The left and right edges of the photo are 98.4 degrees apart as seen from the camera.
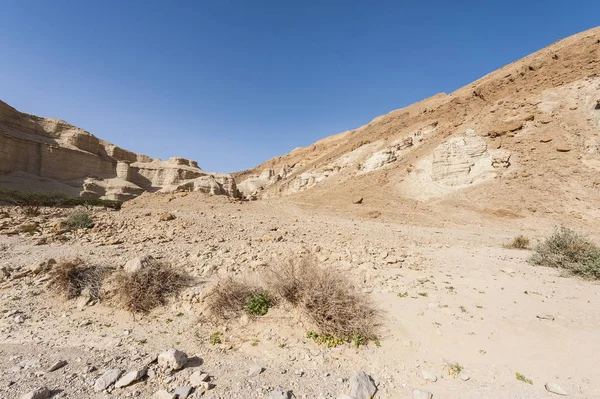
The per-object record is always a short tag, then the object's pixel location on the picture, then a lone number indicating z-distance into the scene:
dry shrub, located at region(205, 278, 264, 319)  4.04
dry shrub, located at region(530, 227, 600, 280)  6.04
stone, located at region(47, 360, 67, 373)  2.91
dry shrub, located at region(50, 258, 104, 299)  4.68
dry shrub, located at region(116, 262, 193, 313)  4.29
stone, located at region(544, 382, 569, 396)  2.60
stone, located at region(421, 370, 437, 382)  2.83
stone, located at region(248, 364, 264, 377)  2.92
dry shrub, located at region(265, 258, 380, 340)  3.52
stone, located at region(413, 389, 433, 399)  2.57
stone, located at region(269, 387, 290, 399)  2.53
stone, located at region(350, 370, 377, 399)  2.62
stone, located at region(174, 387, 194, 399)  2.57
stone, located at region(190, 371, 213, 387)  2.73
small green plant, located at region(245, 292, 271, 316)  4.01
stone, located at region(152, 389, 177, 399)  2.53
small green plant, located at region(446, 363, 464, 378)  2.90
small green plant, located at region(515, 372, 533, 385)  2.77
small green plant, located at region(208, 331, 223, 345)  3.51
